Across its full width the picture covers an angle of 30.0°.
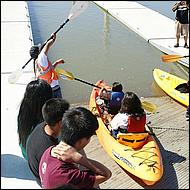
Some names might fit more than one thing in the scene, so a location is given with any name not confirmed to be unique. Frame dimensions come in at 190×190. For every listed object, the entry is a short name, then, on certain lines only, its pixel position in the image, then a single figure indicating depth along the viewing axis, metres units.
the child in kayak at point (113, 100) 3.44
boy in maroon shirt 1.46
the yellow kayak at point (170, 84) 4.14
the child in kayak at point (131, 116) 2.81
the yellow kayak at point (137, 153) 2.64
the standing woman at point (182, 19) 5.46
